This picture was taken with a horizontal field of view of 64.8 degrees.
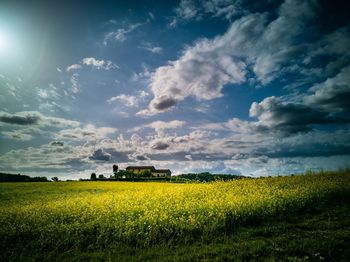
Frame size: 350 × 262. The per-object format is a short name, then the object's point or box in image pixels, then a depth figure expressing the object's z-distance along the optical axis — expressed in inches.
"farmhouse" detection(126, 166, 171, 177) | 6533.5
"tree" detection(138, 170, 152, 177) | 3699.3
